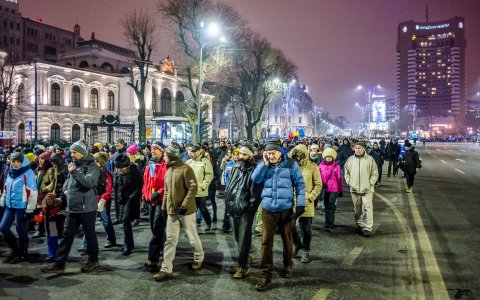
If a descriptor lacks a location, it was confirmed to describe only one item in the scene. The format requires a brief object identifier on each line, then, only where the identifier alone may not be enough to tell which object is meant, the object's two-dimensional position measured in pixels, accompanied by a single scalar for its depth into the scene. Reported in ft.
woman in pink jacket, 29.37
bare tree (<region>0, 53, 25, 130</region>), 127.36
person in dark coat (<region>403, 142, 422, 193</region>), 49.34
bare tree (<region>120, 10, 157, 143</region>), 121.39
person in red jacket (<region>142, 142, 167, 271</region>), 21.12
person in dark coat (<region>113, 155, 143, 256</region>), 23.99
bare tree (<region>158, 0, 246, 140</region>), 103.35
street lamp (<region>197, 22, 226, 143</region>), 82.53
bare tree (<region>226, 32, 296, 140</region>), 151.84
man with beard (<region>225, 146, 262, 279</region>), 19.85
